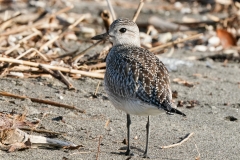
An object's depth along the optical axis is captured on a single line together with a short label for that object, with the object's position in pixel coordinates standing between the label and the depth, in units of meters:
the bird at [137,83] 10.16
